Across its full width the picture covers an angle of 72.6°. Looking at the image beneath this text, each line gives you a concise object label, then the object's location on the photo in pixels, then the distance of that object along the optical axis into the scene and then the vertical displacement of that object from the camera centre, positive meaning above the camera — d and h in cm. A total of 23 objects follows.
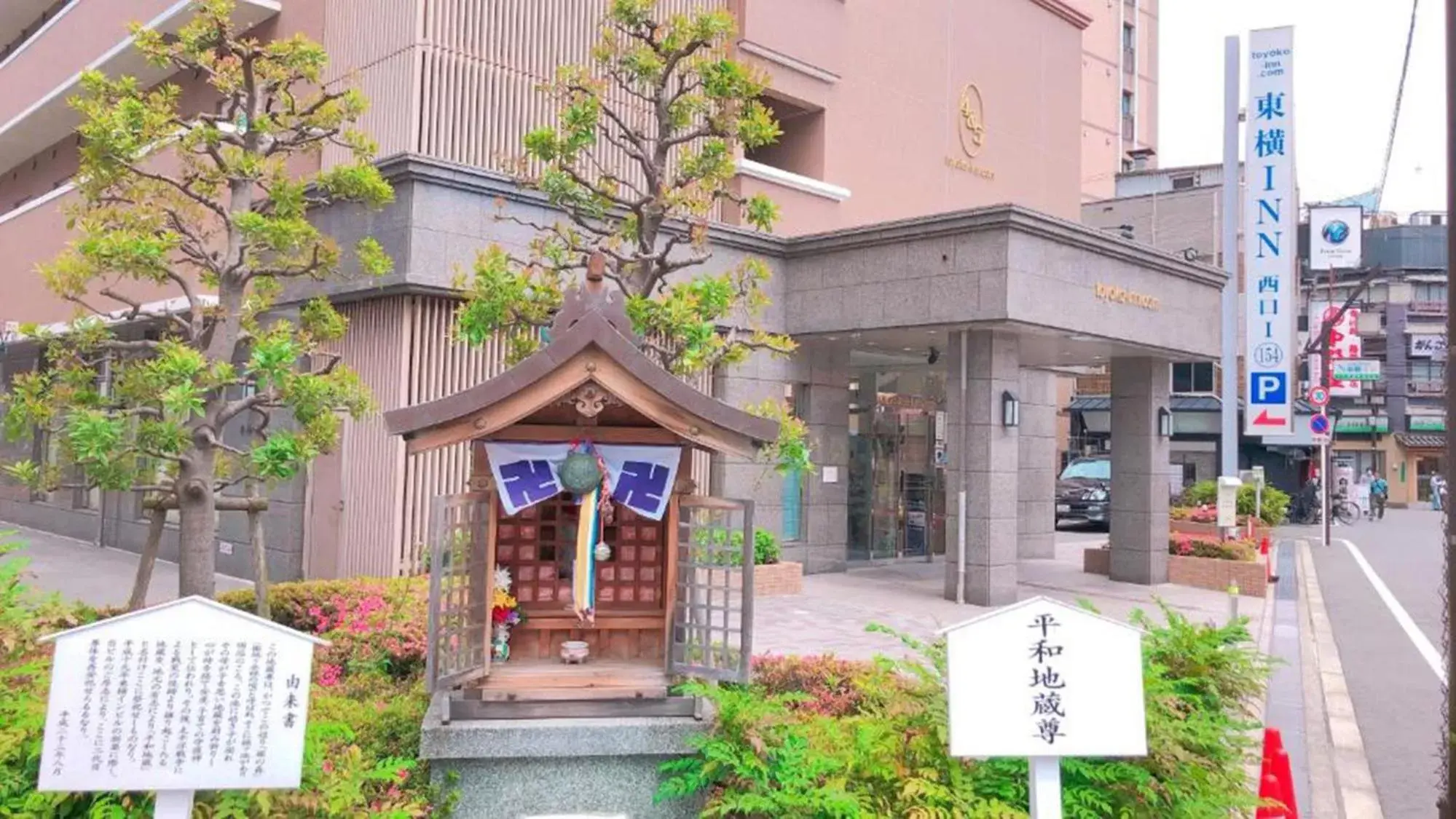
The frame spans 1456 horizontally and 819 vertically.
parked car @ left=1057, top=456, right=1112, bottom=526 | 2855 -98
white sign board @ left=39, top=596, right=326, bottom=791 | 402 -107
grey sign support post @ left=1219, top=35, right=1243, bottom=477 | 2020 +501
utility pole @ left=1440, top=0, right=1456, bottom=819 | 372 +39
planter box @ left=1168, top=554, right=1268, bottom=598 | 1600 -176
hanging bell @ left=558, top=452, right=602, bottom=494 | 574 -11
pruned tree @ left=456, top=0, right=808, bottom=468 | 782 +232
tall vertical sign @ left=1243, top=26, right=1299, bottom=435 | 1902 +472
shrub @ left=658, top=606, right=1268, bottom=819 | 504 -161
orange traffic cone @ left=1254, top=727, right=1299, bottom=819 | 558 -175
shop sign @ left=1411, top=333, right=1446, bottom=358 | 5584 +718
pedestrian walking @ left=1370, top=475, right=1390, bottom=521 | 3994 -116
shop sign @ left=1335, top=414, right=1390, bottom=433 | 5388 +259
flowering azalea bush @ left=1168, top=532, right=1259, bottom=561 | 1672 -137
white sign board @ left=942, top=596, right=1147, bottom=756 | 447 -101
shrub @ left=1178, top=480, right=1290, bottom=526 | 2295 -76
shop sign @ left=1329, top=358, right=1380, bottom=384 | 3947 +403
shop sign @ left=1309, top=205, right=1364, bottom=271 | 3089 +733
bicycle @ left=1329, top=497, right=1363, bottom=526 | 3584 -155
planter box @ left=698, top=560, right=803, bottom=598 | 1411 -174
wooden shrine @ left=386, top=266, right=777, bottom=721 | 554 -49
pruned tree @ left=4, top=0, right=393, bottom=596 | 789 +150
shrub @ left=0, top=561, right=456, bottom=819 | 465 -165
